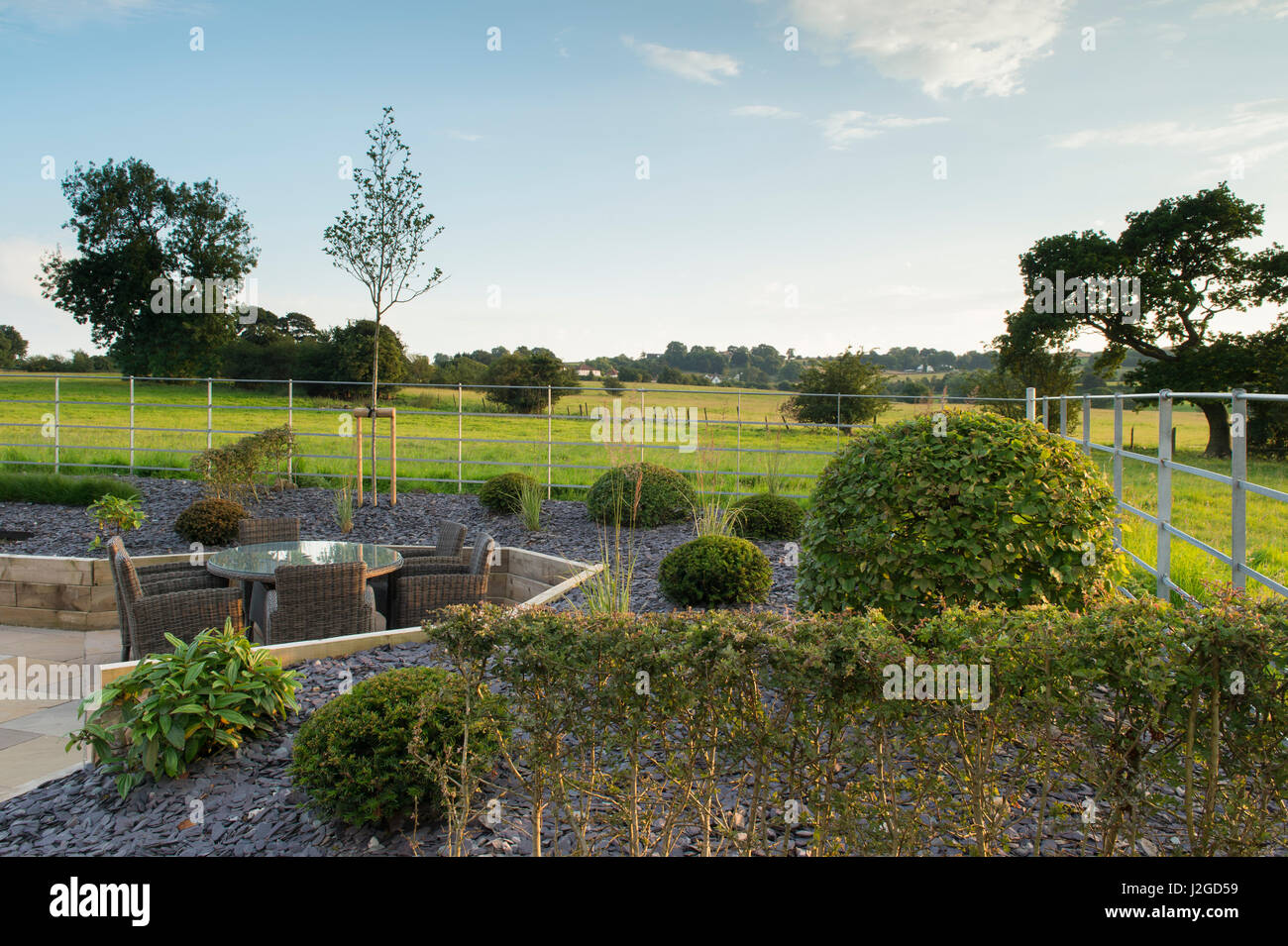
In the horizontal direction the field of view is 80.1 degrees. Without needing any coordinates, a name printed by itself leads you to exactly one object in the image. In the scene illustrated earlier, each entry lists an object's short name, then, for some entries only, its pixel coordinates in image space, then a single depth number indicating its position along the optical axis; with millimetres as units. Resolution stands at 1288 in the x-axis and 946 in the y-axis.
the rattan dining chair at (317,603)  4496
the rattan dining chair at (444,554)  5863
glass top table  5125
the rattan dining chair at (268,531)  6641
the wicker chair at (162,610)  4660
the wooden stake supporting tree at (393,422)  10102
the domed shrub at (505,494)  9562
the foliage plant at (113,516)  8469
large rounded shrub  3312
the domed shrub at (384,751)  2697
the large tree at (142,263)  32500
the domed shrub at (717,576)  5477
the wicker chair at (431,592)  5066
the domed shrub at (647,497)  8293
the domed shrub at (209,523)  8539
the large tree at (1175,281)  22125
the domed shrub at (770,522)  7711
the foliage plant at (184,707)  3170
